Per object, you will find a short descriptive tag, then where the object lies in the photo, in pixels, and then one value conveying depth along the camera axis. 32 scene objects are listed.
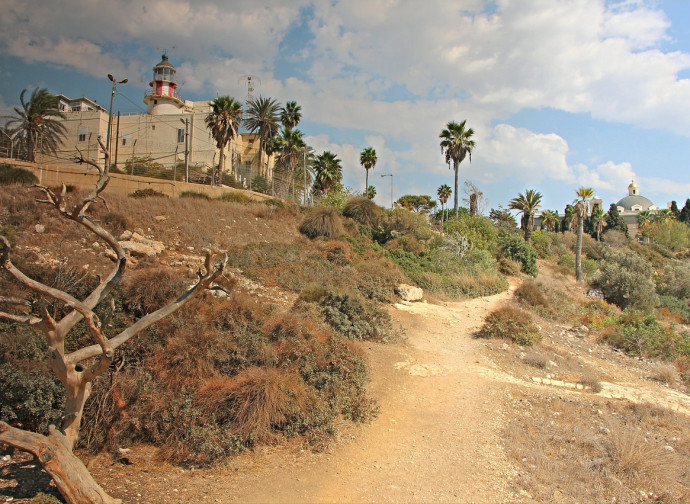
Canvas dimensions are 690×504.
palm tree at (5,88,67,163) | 33.50
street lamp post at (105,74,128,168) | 21.74
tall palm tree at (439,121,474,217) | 37.69
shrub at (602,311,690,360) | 14.55
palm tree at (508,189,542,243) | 39.78
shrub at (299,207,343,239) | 26.28
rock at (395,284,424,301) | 17.83
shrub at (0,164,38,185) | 23.19
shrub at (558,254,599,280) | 32.45
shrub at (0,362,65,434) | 6.17
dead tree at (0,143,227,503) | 4.40
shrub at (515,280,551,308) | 19.28
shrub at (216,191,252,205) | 29.89
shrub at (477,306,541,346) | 13.31
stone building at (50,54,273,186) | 41.56
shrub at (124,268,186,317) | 10.01
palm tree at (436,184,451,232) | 61.28
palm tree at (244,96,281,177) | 41.50
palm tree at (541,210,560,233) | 58.78
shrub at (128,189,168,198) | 27.21
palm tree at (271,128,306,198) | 41.22
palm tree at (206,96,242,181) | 36.25
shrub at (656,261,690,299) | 28.43
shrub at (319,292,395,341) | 12.00
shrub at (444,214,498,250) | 30.12
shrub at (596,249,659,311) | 23.20
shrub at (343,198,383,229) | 31.34
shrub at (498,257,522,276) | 27.56
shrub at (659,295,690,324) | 23.62
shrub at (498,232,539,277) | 29.55
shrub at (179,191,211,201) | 28.67
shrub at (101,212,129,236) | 18.80
